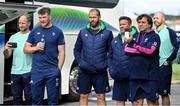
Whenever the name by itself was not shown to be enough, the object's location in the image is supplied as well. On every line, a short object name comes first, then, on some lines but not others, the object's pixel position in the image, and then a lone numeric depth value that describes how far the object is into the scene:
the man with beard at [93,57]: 12.33
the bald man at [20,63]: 12.63
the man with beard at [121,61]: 12.20
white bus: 15.12
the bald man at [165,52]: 13.55
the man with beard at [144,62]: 11.39
